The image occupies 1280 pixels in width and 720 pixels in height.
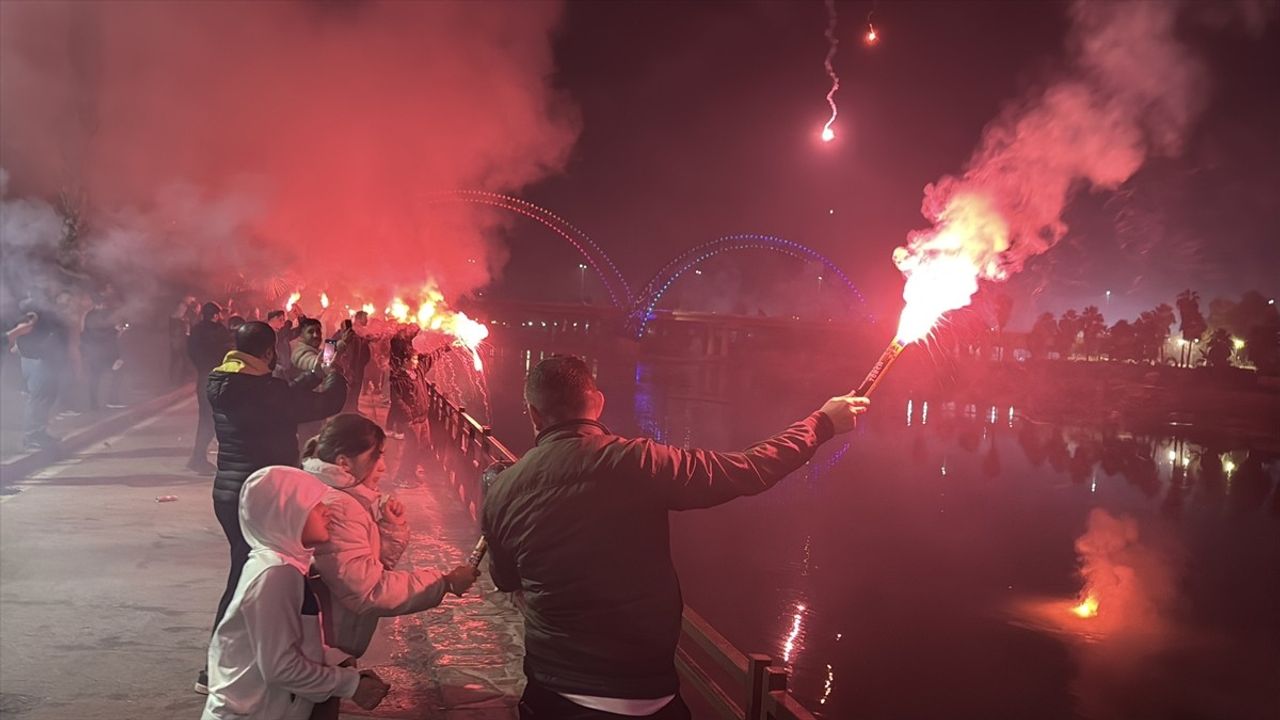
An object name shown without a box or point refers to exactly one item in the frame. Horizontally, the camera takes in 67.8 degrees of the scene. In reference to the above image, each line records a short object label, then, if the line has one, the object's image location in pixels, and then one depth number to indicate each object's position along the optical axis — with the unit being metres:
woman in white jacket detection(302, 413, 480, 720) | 3.05
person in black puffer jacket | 4.80
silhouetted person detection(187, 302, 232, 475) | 10.52
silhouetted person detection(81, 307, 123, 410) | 15.34
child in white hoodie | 2.73
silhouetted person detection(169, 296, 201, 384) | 18.14
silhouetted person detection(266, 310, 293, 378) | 12.27
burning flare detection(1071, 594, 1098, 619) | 13.00
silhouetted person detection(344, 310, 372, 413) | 9.18
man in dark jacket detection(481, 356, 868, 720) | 2.60
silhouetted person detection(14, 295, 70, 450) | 11.71
